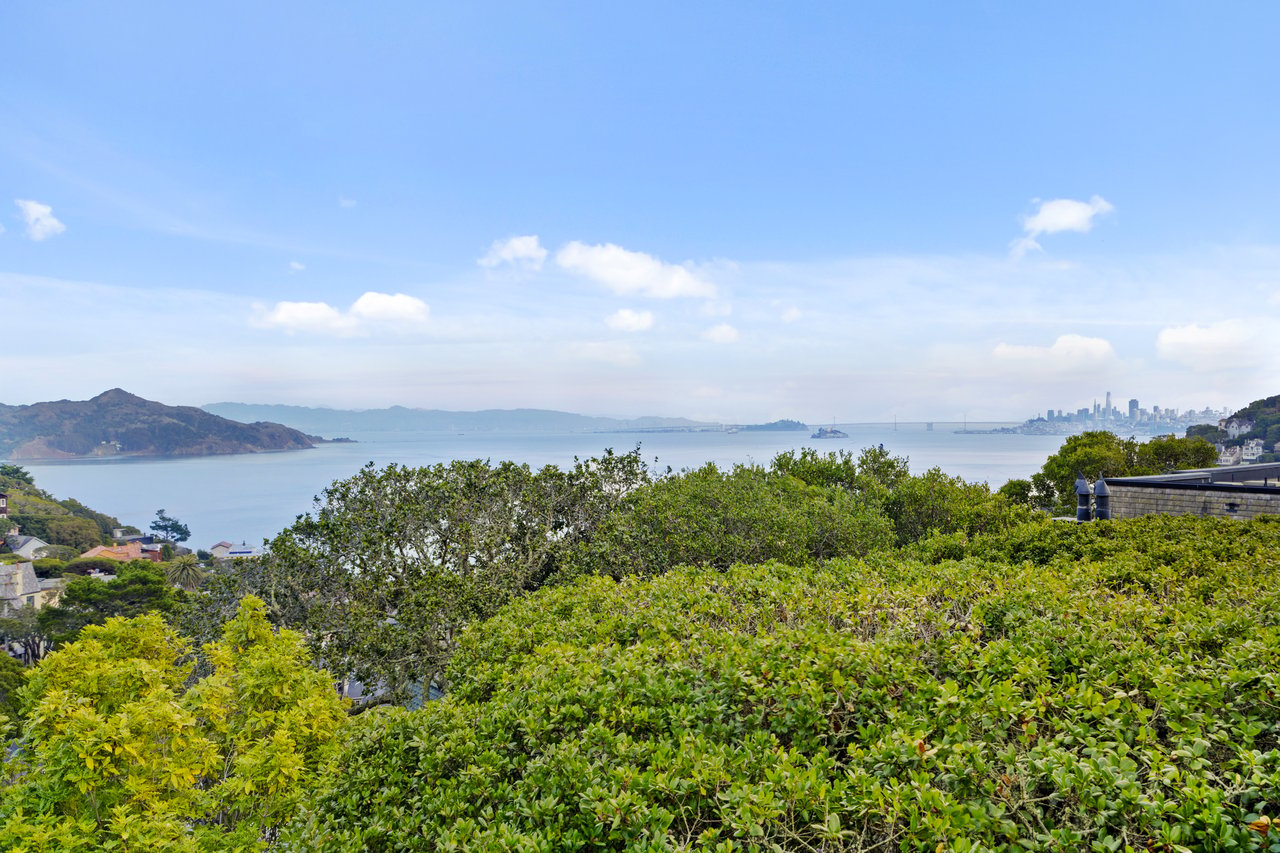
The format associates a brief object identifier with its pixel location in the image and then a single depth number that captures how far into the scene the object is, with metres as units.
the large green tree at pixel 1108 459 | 27.66
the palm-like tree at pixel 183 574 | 44.56
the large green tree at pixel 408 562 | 9.01
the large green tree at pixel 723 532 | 9.86
